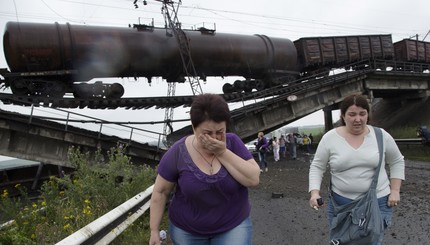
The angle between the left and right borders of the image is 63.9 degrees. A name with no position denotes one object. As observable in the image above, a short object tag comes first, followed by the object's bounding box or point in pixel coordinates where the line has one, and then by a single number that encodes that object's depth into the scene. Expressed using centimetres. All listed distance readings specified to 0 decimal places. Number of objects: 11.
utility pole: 1703
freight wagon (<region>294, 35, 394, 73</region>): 2233
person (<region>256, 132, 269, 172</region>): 1383
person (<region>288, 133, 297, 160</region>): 1958
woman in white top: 271
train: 1384
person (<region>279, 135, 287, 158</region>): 2130
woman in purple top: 214
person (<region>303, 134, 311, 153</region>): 2525
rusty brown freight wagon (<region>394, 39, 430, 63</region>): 2722
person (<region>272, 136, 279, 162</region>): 1853
